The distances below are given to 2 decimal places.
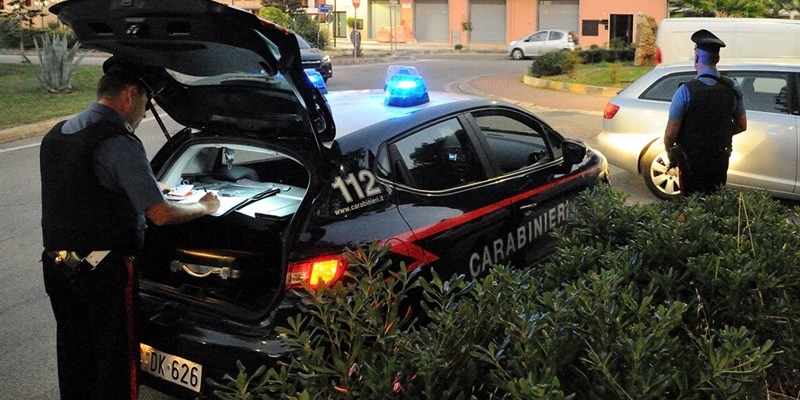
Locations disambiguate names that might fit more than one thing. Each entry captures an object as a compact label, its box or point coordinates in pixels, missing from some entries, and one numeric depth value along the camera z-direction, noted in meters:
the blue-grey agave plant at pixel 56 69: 17.62
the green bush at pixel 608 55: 26.95
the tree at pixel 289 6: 39.12
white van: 14.70
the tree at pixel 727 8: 24.16
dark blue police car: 3.20
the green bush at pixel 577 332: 1.90
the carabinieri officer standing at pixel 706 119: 5.26
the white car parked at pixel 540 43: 35.34
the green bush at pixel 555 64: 22.33
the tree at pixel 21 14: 22.08
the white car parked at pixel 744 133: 7.36
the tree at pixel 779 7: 24.75
